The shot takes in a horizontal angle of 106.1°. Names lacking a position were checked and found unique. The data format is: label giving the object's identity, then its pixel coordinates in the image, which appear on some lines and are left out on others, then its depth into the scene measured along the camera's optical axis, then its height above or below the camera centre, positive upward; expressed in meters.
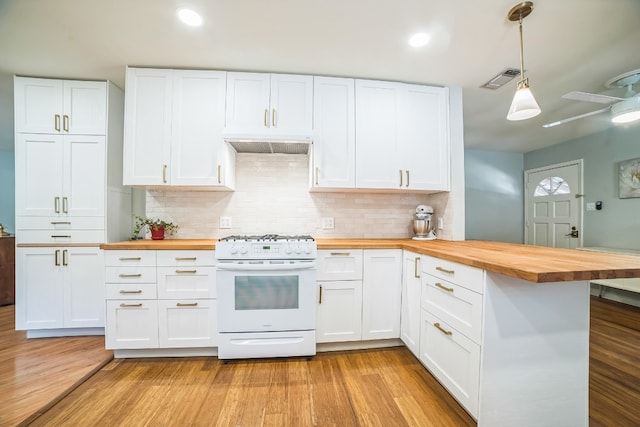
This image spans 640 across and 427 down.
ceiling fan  2.01 +0.99
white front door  3.90 +0.17
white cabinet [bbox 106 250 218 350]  1.86 -0.67
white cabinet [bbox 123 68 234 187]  2.09 +0.75
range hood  2.05 +0.64
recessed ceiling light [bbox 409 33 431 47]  1.71 +1.27
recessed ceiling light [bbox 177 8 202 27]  1.52 +1.28
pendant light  1.47 +0.75
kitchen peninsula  1.18 -0.65
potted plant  2.29 -0.14
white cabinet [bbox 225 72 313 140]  2.14 +0.99
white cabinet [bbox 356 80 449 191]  2.29 +0.75
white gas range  1.85 -0.65
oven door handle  1.84 -0.41
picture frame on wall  3.20 +0.51
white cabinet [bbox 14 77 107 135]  2.18 +0.98
